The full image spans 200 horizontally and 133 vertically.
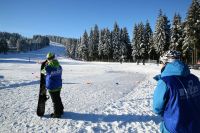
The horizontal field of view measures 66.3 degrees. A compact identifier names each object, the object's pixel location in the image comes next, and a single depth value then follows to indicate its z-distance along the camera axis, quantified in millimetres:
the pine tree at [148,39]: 44800
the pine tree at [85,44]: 65207
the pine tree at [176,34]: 35681
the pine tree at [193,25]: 29282
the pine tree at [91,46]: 62738
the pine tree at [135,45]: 45906
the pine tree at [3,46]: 84466
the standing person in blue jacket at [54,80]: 5117
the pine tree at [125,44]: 51512
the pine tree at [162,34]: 38881
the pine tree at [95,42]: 62842
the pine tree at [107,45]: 56026
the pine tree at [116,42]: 52235
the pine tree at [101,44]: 58077
